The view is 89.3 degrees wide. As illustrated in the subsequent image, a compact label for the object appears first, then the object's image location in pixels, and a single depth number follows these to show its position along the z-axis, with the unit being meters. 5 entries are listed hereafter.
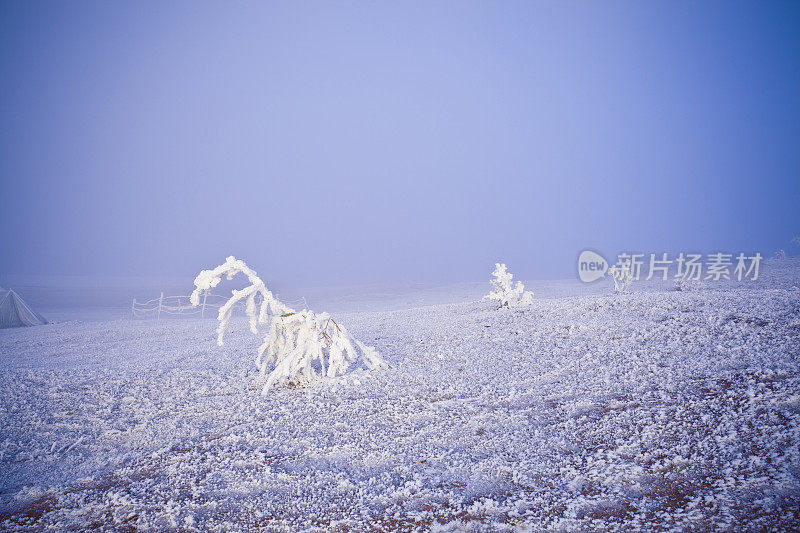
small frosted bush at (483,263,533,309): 10.74
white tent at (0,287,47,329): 15.31
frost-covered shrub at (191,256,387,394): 5.45
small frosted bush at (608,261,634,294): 15.23
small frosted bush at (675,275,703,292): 14.13
